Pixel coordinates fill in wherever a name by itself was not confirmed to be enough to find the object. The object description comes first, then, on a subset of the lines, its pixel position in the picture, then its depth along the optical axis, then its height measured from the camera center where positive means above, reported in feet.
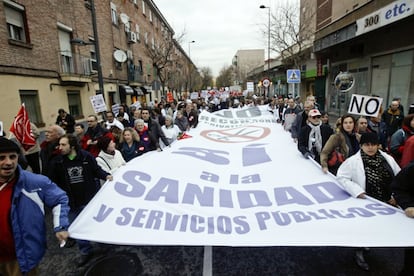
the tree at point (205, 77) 227.63 +15.13
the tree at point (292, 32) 61.46 +14.46
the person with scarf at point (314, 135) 14.90 -2.62
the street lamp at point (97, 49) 32.68 +6.04
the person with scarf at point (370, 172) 10.07 -3.25
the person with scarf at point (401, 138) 14.21 -2.74
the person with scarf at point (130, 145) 16.78 -3.24
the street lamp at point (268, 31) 69.48 +15.99
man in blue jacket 7.32 -3.39
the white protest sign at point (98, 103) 30.58 -0.83
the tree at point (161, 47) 88.03 +17.83
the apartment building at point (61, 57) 34.81 +7.26
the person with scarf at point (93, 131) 19.22 -2.69
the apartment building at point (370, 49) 34.46 +7.11
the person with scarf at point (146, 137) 17.88 -2.95
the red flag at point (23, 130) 15.61 -1.94
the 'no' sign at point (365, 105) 16.71 -1.10
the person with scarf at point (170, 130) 21.86 -3.15
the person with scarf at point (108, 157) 13.29 -3.18
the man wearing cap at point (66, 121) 26.63 -2.47
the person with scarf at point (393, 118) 21.34 -2.58
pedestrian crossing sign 41.86 +2.33
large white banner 8.00 -4.20
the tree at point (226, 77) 273.79 +16.79
